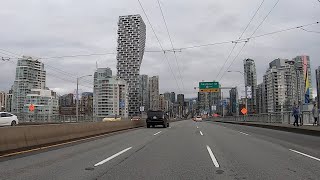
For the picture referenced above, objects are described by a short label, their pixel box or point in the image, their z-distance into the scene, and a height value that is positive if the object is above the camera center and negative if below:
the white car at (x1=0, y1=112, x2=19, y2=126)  21.36 -1.40
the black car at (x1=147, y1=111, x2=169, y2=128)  26.80 -1.71
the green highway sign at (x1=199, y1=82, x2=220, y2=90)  50.23 +3.55
